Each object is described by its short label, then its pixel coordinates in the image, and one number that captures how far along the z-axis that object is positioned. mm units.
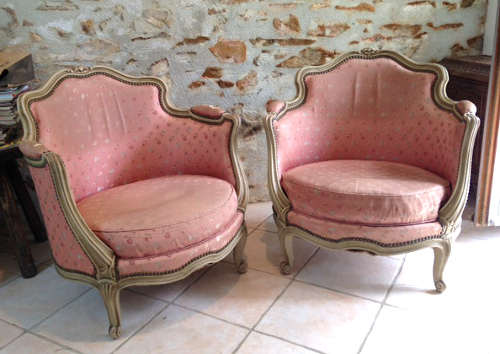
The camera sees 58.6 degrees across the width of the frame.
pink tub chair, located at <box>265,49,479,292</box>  1837
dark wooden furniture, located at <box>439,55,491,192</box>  2459
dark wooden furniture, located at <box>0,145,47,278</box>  2129
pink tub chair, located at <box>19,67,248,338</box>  1681
